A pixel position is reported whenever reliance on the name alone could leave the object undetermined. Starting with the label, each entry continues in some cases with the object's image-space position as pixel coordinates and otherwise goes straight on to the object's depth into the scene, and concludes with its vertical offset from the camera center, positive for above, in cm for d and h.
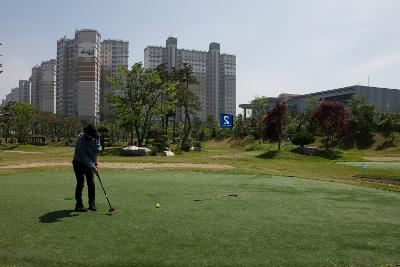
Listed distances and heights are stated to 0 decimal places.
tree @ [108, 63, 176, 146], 4862 +474
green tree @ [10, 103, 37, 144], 7550 +317
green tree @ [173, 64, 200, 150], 6059 +587
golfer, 946 -63
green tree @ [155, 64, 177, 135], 5078 +391
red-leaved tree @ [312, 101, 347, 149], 4344 +189
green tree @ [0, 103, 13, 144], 8269 +328
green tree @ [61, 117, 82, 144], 10050 +147
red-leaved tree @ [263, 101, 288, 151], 4269 +145
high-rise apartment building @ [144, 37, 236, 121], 15888 +2626
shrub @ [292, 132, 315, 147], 4300 -43
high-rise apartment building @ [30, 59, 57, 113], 18888 +2103
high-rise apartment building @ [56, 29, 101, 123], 15550 +2233
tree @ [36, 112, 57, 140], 9802 +273
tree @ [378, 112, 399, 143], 6656 +182
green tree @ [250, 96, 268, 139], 7778 +504
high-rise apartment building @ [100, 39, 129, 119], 17438 +3283
